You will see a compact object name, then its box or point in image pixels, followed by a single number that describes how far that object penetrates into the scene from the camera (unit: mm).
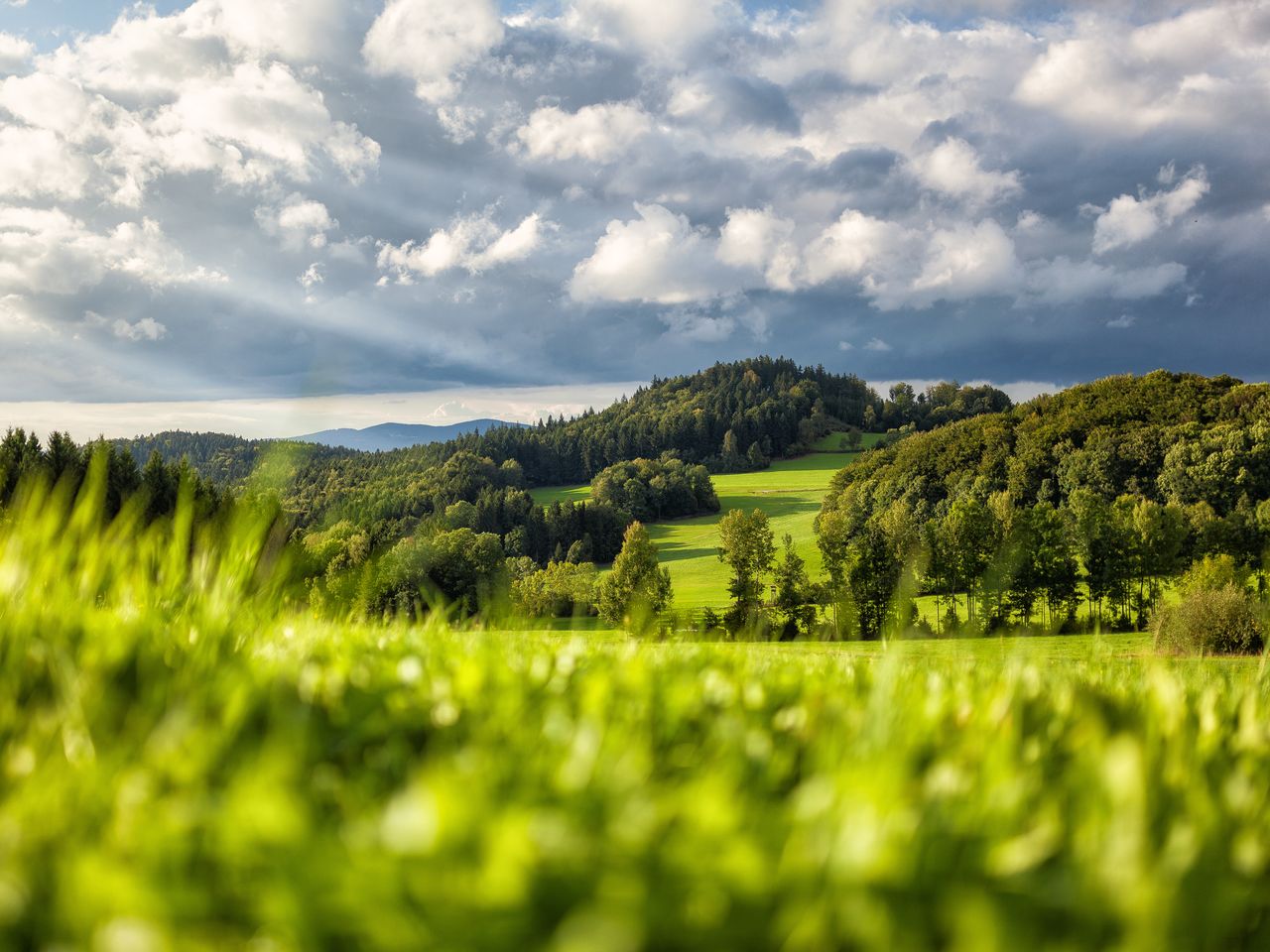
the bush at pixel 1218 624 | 42562
